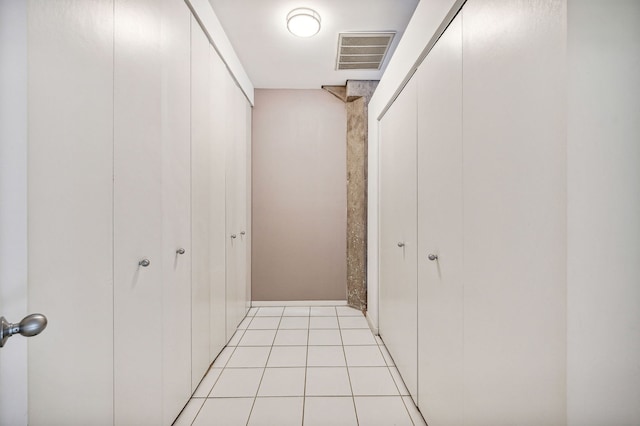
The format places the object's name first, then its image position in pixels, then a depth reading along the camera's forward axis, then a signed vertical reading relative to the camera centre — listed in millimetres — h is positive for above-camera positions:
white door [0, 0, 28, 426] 653 +24
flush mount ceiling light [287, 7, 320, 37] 2167 +1454
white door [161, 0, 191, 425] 1472 +21
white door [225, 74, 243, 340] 2590 +0
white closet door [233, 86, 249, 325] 2912 +156
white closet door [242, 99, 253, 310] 3272 +88
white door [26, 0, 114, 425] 792 +4
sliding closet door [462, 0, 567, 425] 709 -3
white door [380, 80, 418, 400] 1820 -179
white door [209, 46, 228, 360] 2150 +23
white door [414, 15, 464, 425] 1234 -98
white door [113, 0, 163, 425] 1123 -9
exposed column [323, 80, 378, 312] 3410 +337
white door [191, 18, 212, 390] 1820 +83
